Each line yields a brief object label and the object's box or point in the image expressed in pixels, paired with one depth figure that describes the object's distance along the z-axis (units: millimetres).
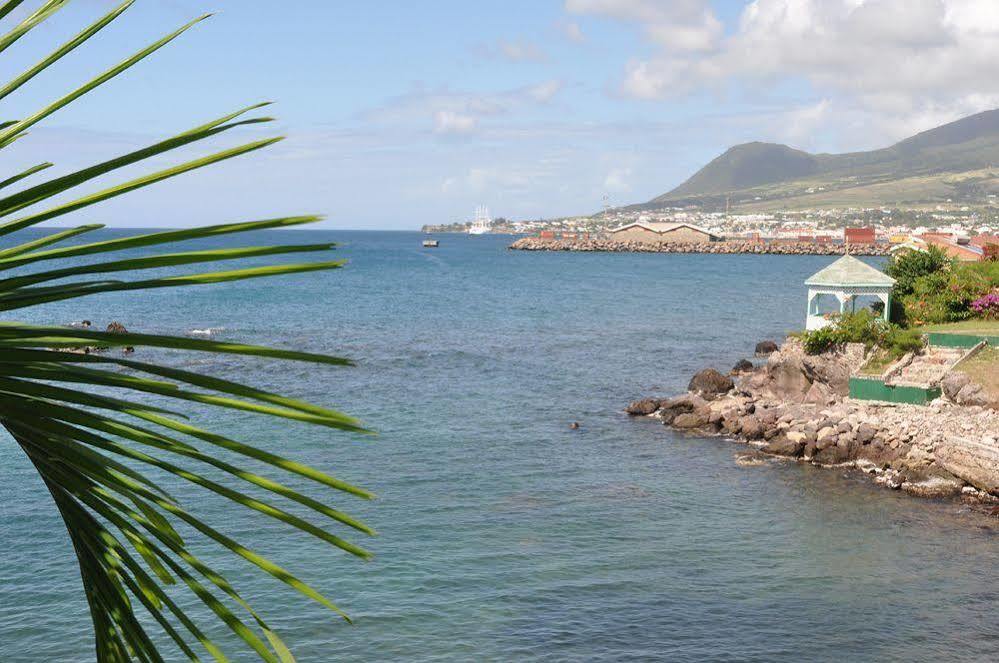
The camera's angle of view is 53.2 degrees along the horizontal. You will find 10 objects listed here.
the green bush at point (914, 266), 39719
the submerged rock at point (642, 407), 33312
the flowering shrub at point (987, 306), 36750
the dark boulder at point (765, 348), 46634
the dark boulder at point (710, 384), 35719
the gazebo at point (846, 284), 36562
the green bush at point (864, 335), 32000
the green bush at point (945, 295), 37406
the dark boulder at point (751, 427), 29938
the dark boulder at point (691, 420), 31547
